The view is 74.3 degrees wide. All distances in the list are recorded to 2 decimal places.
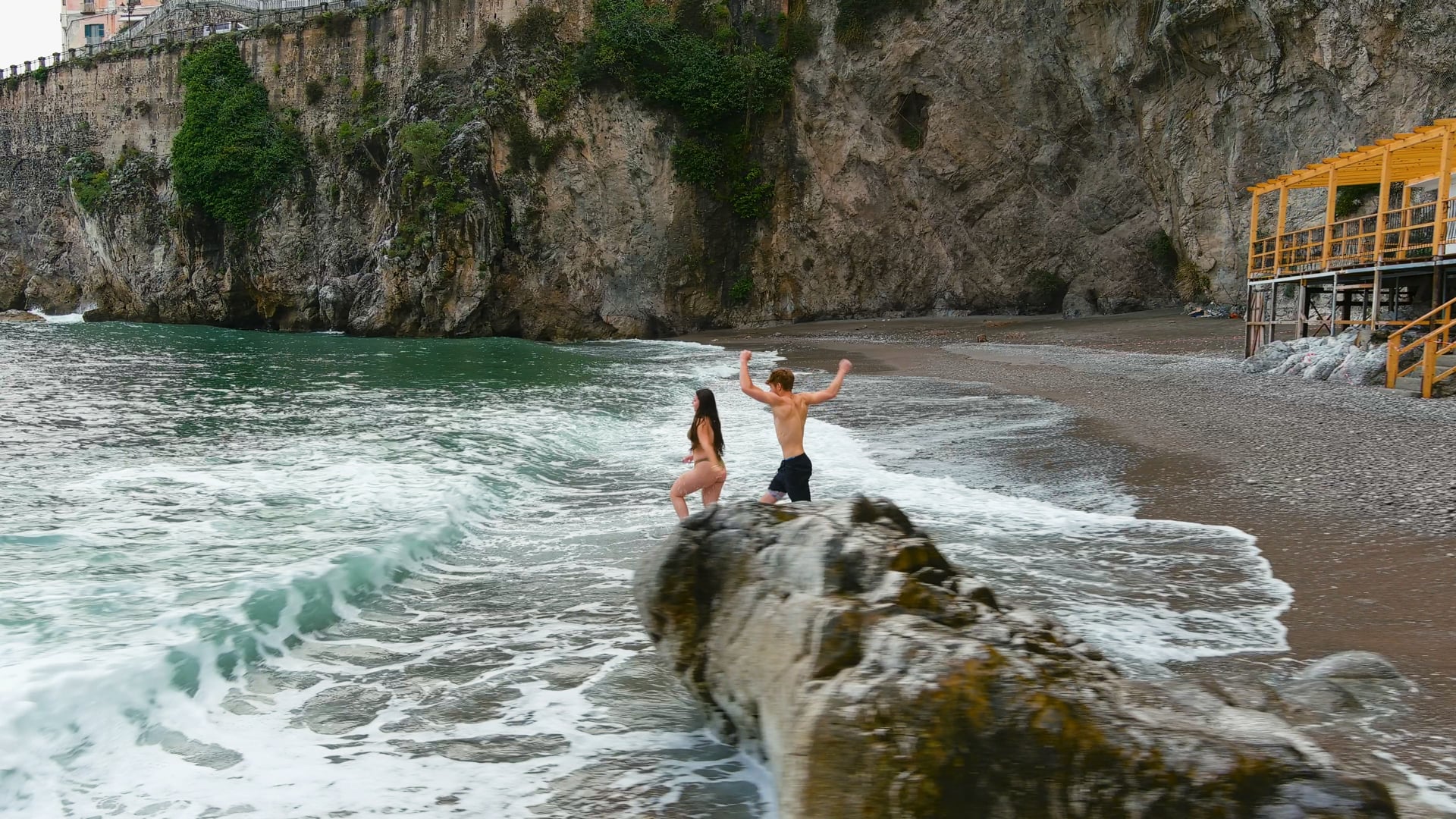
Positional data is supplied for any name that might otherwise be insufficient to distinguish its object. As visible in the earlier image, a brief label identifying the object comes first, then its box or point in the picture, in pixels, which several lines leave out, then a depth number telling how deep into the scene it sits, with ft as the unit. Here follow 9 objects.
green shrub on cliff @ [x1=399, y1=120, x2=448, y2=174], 134.31
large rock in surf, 8.57
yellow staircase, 44.47
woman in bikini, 22.52
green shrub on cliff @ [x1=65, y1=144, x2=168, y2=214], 173.88
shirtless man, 22.36
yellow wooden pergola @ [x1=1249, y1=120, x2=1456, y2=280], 54.49
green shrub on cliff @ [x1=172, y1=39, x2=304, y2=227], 164.35
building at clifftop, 243.60
